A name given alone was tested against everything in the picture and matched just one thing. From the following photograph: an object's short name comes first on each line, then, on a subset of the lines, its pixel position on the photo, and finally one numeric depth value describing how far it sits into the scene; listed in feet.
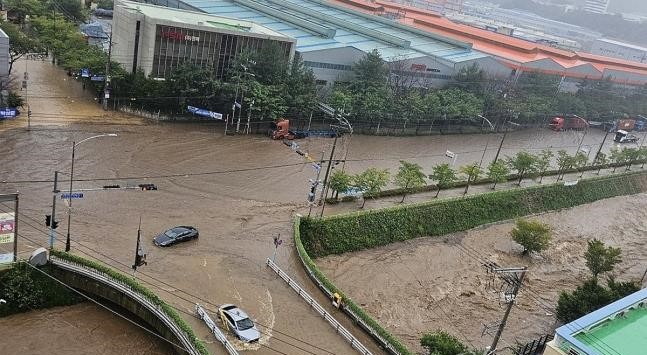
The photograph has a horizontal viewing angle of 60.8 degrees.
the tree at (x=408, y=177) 144.97
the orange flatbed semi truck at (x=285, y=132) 175.83
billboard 79.00
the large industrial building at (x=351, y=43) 219.41
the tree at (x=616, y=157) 226.99
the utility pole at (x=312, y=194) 128.07
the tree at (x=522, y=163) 179.11
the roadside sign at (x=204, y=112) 161.99
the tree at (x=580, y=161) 204.00
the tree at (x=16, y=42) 163.53
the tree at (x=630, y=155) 229.25
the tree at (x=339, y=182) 132.98
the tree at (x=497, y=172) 168.55
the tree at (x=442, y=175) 153.48
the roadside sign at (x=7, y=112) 135.23
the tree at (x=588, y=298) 102.06
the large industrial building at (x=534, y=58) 287.28
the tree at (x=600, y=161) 219.61
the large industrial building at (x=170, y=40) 170.91
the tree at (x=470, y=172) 160.35
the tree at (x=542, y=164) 188.01
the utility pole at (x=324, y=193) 131.80
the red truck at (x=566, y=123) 277.85
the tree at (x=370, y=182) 137.90
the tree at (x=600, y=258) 123.75
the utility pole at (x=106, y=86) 159.74
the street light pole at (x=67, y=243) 89.76
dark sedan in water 101.96
